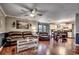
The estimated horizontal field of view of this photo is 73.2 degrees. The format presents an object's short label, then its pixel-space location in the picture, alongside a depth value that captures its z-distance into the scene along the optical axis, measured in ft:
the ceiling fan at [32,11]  3.72
